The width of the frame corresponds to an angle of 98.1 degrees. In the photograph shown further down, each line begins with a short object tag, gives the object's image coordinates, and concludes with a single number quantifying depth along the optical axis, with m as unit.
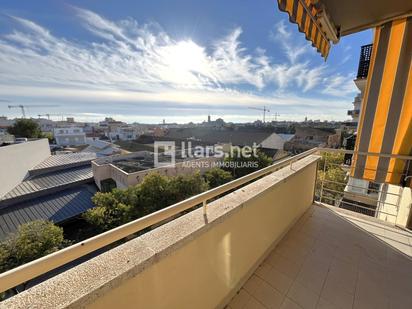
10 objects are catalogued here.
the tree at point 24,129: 20.33
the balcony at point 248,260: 0.54
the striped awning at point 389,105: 1.76
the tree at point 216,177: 10.67
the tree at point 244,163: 12.74
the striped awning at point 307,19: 1.21
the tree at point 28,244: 4.66
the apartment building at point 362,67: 5.96
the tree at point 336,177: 6.84
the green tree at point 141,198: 6.86
